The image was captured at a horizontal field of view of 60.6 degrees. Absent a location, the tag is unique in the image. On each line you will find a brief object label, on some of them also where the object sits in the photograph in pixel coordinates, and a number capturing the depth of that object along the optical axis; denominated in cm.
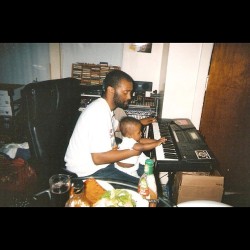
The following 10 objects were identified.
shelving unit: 421
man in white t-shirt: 189
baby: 221
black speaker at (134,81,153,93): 409
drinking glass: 126
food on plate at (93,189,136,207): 112
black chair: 144
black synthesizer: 194
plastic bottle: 132
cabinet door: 267
